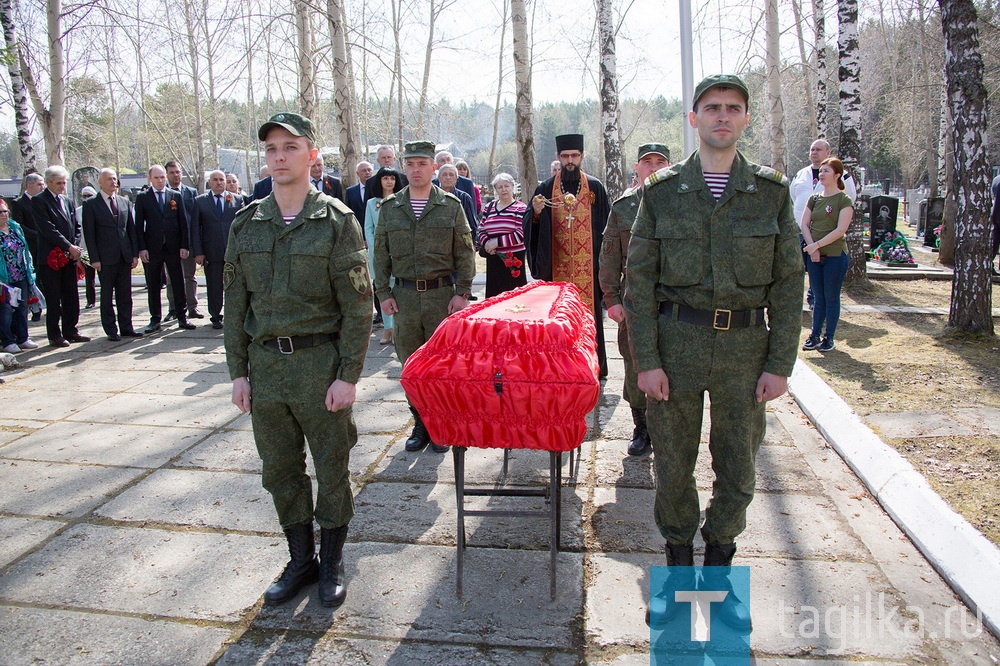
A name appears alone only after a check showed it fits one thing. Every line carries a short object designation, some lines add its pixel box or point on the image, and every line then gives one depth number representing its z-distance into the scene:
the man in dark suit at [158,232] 9.47
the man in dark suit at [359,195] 9.51
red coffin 2.71
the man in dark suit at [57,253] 8.66
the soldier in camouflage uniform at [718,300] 2.72
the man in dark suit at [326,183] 9.18
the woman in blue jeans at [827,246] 7.26
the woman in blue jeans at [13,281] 8.24
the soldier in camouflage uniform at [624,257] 4.60
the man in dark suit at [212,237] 9.75
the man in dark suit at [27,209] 9.20
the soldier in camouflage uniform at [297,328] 2.97
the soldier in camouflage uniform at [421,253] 4.76
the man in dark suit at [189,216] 9.95
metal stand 3.03
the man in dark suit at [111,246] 8.89
